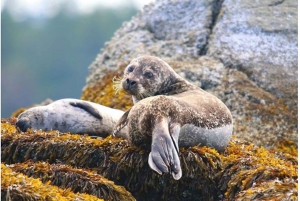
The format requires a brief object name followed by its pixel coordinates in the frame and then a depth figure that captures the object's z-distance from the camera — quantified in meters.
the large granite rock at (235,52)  22.84
